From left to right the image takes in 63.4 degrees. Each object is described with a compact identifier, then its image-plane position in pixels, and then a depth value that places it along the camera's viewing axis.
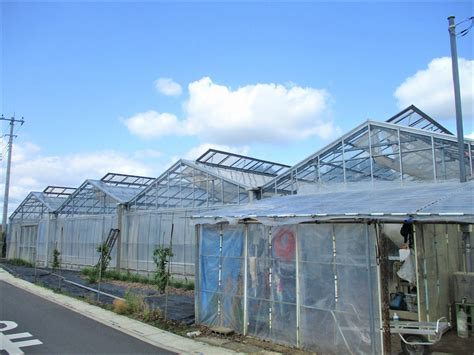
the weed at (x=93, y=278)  17.66
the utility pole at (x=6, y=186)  33.54
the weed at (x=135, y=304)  11.22
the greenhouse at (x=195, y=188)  12.02
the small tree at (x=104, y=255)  18.58
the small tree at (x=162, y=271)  13.86
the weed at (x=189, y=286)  15.44
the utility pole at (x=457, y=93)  10.26
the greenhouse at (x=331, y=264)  6.84
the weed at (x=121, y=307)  11.34
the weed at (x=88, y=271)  18.39
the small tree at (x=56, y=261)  21.41
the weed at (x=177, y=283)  15.90
